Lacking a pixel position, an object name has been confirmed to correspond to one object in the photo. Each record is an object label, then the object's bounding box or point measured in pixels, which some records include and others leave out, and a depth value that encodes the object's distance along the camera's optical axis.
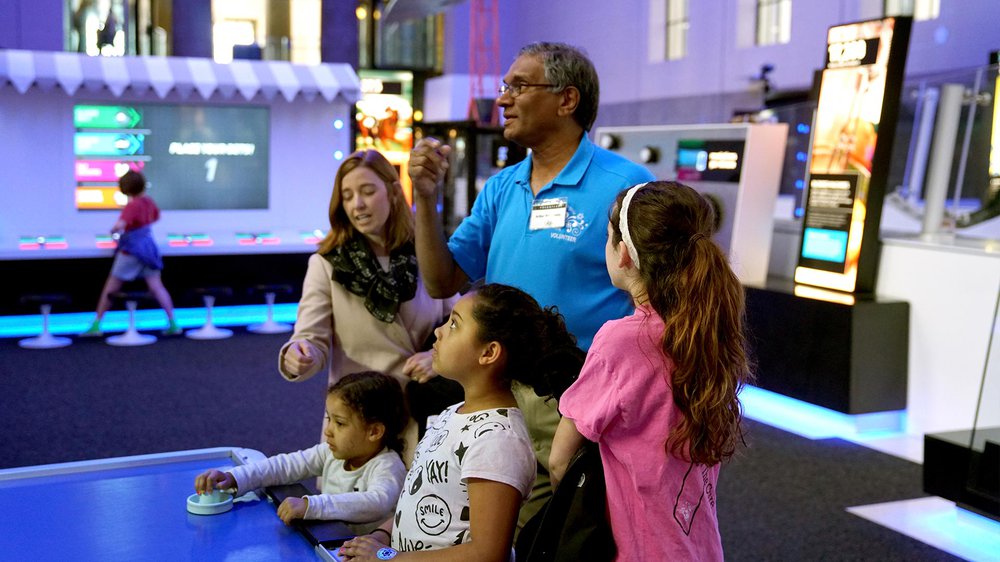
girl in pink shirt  1.67
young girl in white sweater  2.22
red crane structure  11.05
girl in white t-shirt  1.82
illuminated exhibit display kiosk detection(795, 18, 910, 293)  5.84
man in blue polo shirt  2.35
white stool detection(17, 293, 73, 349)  8.05
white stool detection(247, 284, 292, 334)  9.05
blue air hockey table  1.91
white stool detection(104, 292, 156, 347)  8.24
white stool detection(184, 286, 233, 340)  8.70
